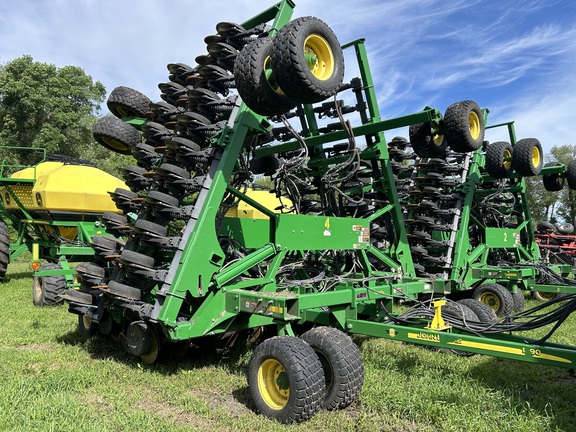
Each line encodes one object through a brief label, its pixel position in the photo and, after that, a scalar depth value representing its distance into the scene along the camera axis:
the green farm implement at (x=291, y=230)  3.65
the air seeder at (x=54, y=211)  8.41
